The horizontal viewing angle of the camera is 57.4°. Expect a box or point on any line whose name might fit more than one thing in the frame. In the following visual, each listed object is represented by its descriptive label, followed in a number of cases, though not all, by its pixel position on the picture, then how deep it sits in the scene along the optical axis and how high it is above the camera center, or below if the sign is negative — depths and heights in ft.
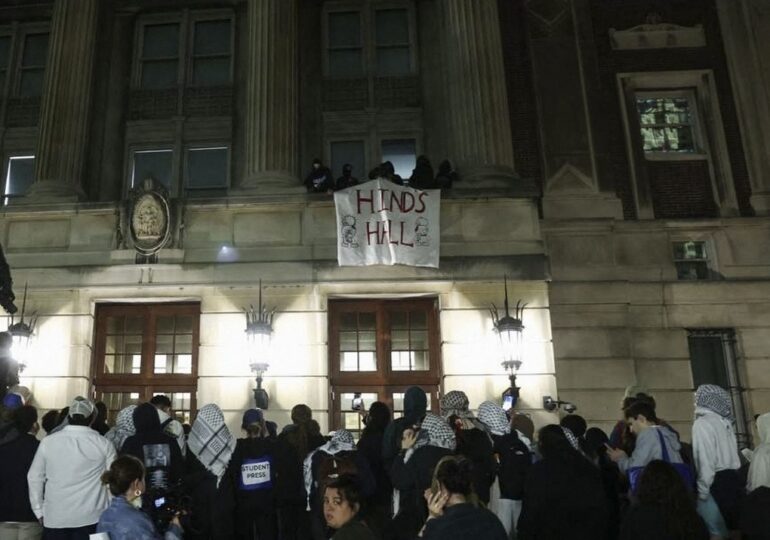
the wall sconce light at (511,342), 41.27 +3.60
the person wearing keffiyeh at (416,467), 18.63 -1.55
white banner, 43.37 +11.26
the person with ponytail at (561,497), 17.76 -2.38
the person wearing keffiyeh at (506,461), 21.83 -1.76
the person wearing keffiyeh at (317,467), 20.61 -1.79
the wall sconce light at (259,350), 41.34 +3.71
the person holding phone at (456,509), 13.08 -1.94
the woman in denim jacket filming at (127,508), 15.35 -1.98
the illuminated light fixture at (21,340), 41.96 +4.87
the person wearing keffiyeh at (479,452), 20.81 -1.38
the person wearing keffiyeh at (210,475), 22.33 -1.89
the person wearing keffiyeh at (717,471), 21.47 -2.23
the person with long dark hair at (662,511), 14.46 -2.30
